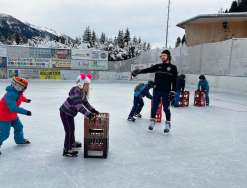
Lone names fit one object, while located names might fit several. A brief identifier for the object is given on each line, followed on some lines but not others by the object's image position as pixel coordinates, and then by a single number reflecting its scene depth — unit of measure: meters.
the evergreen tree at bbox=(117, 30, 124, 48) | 46.56
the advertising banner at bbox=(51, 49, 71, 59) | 19.04
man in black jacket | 3.70
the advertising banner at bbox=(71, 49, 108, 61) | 19.56
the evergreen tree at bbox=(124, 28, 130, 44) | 46.78
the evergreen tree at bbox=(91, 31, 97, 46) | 49.91
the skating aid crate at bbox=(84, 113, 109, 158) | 2.73
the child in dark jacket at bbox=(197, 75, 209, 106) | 7.30
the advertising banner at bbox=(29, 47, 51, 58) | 18.34
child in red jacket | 2.75
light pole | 23.63
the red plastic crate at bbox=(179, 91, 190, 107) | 6.89
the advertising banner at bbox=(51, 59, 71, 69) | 19.02
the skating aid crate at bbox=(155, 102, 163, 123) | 4.78
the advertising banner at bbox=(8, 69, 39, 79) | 17.67
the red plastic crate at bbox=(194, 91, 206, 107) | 7.19
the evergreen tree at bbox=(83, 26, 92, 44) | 50.13
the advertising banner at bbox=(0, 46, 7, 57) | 17.47
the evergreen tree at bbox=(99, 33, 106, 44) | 55.44
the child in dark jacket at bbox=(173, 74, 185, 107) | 6.76
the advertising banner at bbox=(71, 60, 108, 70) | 19.54
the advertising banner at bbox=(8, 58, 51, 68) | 17.69
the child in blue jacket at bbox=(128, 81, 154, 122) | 4.65
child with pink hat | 2.56
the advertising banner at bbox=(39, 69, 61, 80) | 18.60
